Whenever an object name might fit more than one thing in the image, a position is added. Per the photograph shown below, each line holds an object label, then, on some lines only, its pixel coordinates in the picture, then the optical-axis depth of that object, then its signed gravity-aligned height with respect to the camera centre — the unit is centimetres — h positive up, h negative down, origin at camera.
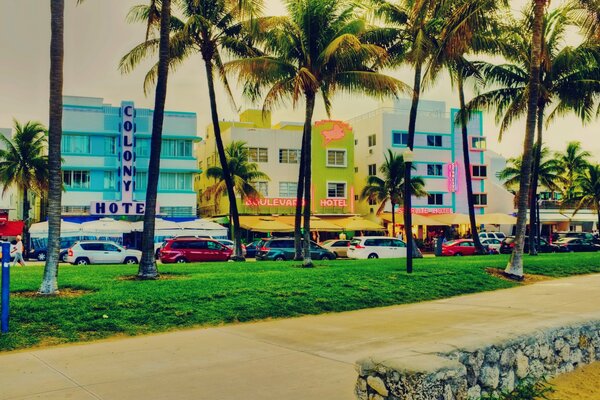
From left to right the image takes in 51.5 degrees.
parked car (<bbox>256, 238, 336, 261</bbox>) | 3522 -185
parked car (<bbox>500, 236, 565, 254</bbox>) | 4169 -182
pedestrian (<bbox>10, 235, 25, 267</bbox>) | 2806 -163
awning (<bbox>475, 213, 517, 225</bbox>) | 5089 +14
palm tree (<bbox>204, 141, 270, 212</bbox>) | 4525 +340
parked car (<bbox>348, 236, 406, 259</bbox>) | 3638 -166
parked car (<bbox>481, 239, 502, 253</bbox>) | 4312 -164
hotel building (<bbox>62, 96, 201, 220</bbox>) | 4656 +456
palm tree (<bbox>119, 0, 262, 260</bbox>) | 2652 +798
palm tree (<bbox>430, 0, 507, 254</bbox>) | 1861 +612
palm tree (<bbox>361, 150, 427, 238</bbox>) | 5094 +288
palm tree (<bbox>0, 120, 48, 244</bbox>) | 4325 +380
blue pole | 957 -107
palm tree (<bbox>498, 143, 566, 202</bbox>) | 6103 +483
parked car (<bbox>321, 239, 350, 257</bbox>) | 4000 -173
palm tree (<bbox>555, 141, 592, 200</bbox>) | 6275 +608
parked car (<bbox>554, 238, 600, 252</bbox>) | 4525 -172
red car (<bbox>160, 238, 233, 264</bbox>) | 3316 -178
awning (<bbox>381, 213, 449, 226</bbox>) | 5205 +6
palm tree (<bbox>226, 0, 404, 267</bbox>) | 2383 +614
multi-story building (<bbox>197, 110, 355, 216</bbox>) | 5216 +464
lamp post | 1850 +40
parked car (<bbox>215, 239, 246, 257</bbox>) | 3832 -154
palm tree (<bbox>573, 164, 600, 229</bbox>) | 5628 +327
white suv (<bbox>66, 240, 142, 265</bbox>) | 3191 -192
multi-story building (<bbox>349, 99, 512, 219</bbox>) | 5725 +652
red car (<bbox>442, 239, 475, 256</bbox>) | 3994 -179
